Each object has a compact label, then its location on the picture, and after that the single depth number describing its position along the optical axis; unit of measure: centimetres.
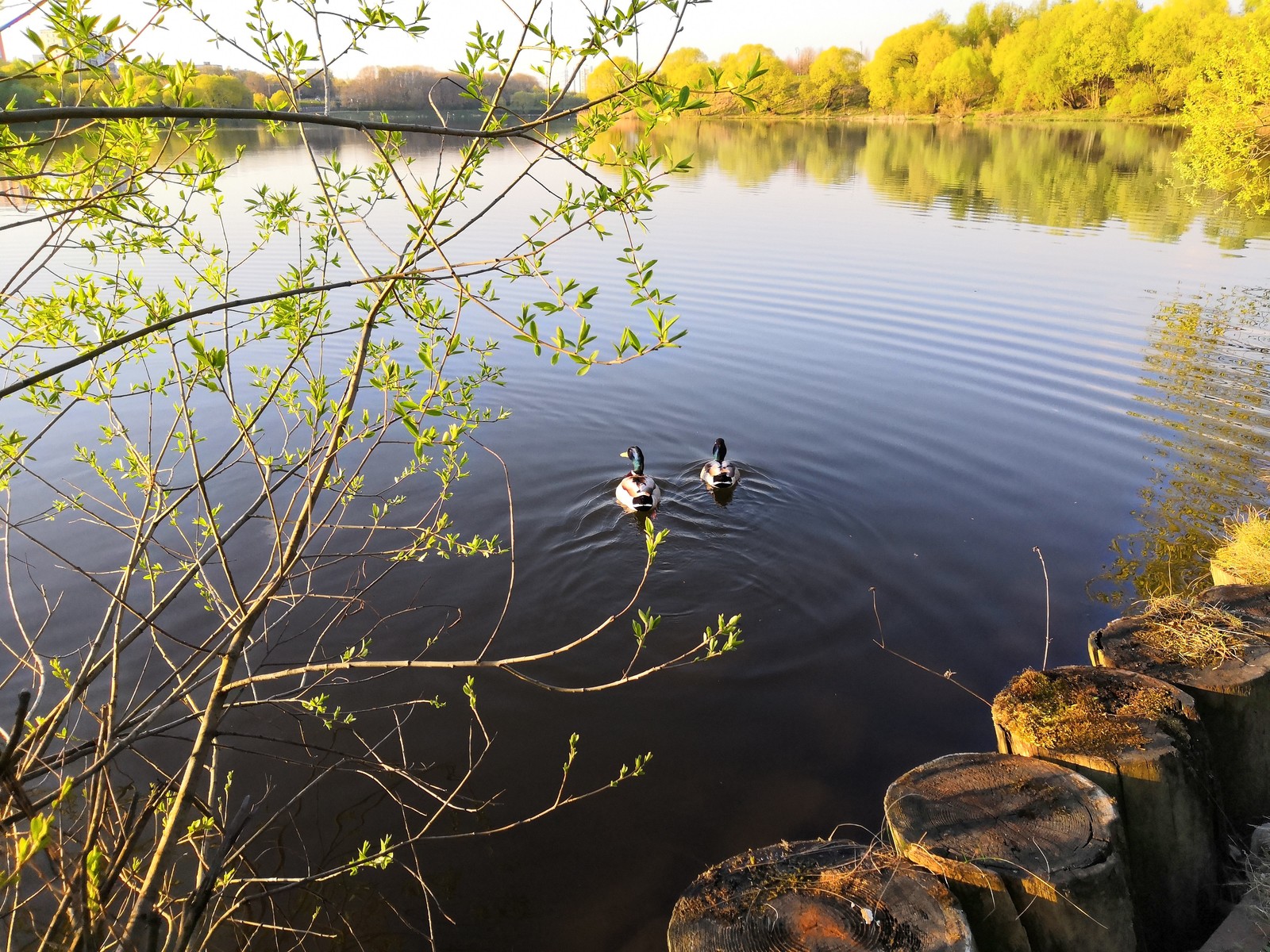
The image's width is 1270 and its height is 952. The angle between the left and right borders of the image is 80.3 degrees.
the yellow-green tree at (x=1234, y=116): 1880
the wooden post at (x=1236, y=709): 471
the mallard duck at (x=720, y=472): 1004
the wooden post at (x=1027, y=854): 355
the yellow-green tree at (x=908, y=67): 8975
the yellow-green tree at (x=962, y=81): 8312
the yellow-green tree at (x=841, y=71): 9490
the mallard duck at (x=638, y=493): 949
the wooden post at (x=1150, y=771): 412
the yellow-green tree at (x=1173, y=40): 6103
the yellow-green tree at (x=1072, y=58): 7012
